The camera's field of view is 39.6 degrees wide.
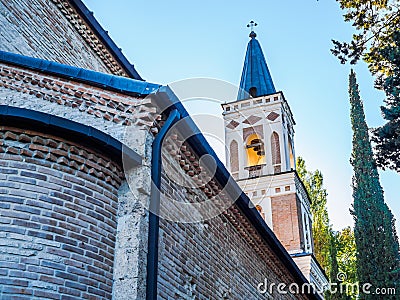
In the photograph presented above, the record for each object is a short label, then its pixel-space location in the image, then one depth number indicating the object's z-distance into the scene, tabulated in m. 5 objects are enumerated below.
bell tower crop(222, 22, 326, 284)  20.22
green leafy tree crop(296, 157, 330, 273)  24.95
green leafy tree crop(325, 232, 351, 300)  12.91
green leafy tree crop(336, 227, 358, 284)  27.30
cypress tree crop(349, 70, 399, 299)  13.79
